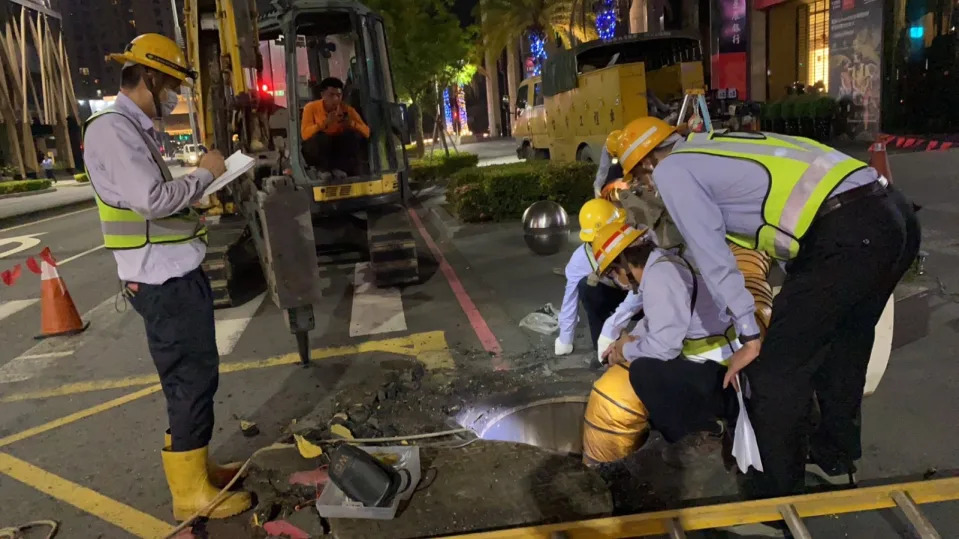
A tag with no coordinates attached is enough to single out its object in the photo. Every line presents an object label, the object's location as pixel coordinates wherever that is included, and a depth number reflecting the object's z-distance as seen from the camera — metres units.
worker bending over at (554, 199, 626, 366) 4.57
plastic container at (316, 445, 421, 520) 2.87
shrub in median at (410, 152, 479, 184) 17.64
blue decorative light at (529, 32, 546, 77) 28.43
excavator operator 7.85
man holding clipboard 3.05
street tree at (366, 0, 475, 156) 19.67
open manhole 4.26
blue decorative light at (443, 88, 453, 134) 40.29
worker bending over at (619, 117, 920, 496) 2.66
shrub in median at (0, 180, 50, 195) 27.05
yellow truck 11.54
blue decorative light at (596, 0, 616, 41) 29.99
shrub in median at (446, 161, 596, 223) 10.70
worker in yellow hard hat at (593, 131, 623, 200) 5.79
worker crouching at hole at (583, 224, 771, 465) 3.05
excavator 7.29
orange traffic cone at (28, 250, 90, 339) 6.74
